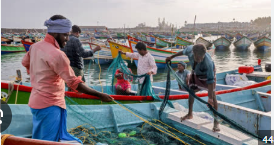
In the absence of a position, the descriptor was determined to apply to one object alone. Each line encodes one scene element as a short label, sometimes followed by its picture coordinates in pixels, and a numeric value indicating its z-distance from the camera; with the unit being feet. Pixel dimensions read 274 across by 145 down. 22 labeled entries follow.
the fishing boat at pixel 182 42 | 98.17
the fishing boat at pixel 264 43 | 108.88
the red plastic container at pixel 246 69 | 31.55
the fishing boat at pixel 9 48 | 92.99
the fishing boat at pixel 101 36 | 198.14
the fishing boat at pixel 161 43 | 110.09
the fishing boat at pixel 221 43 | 120.95
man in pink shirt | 7.71
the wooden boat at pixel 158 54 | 55.63
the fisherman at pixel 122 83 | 20.76
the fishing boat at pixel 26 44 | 63.39
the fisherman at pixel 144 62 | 18.92
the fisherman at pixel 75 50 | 17.15
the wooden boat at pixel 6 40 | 109.12
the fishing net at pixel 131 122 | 14.48
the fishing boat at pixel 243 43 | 116.07
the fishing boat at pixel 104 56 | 64.85
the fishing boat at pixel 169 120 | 13.26
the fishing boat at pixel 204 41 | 99.59
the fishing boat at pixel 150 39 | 141.47
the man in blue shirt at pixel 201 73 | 12.99
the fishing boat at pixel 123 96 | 14.51
